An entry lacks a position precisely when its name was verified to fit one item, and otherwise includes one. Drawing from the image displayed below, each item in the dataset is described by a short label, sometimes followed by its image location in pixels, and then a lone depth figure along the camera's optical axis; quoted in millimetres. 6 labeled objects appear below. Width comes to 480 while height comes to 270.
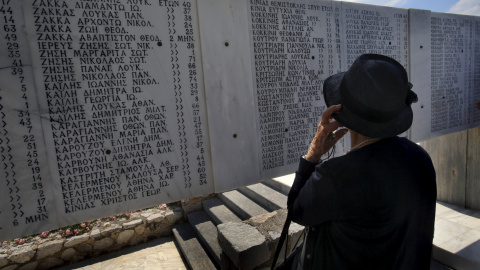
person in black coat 1585
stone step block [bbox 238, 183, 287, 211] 6095
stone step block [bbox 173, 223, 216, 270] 5398
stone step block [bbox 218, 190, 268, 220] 6191
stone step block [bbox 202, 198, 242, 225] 6363
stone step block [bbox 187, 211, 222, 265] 5526
